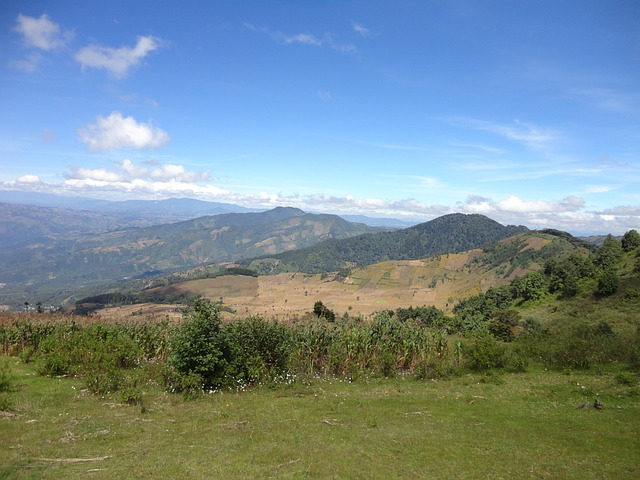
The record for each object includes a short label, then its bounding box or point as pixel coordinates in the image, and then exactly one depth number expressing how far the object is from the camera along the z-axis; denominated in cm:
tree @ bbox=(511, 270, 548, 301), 5588
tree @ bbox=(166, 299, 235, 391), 1555
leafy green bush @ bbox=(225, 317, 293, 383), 1753
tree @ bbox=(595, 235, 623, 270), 5191
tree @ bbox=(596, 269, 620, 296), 3994
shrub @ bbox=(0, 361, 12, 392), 1406
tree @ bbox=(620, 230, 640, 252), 5778
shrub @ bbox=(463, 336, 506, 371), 1958
